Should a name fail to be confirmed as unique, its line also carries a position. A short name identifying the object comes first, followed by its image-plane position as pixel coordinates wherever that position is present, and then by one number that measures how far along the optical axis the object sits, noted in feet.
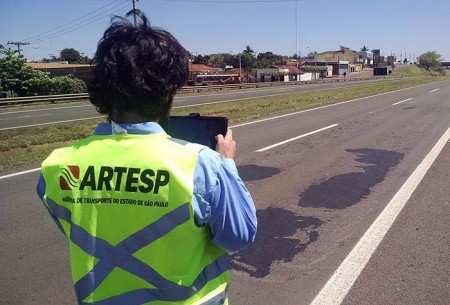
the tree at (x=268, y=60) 396.82
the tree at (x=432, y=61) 495.41
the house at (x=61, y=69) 175.94
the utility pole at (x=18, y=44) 185.15
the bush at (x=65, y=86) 113.91
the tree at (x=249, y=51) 447.83
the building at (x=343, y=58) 445.37
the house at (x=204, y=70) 274.09
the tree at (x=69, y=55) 409.59
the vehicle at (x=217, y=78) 197.16
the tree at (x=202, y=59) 430.57
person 4.36
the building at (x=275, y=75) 260.42
